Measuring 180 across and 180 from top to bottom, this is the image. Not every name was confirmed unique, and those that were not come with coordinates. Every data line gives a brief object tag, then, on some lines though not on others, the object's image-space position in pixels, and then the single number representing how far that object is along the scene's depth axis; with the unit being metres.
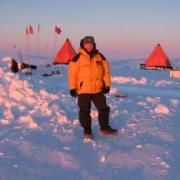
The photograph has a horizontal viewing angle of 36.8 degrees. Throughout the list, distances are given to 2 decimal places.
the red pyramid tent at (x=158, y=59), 14.82
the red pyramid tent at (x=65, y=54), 14.92
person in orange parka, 4.11
